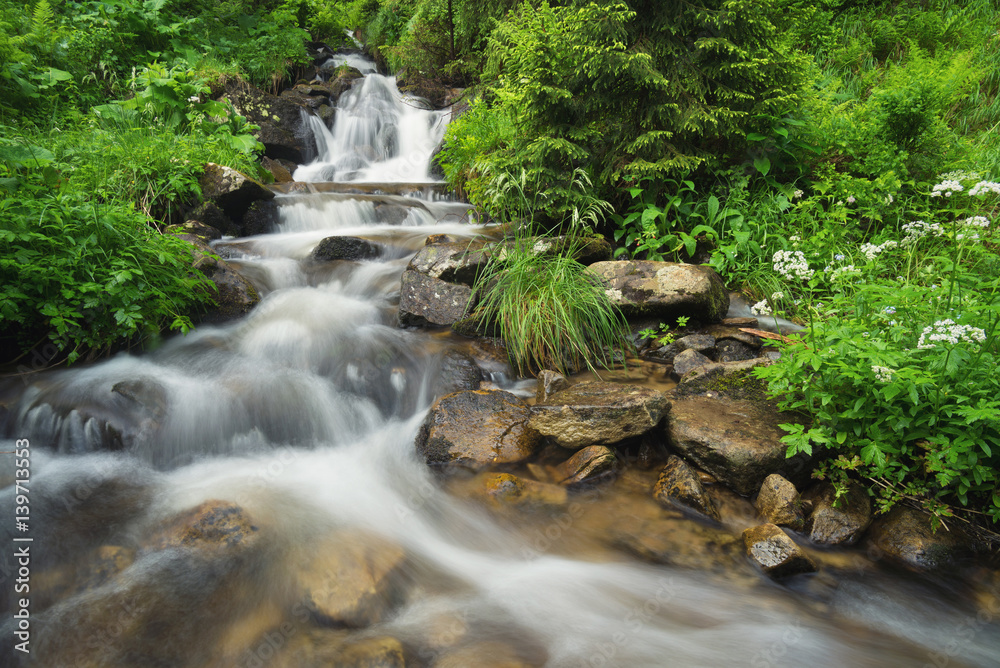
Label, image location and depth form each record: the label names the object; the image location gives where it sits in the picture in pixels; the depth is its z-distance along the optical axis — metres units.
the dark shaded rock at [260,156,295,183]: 9.63
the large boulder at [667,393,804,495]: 3.08
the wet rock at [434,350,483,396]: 4.34
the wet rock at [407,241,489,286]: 5.18
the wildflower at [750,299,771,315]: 3.22
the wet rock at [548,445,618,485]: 3.32
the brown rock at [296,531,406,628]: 2.39
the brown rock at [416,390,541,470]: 3.52
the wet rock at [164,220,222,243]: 5.62
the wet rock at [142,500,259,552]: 2.69
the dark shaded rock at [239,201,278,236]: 7.13
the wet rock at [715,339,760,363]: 4.46
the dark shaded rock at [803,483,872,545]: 2.77
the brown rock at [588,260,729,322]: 4.74
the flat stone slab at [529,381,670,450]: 3.41
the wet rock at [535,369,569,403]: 4.12
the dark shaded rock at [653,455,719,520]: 3.03
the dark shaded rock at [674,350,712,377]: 4.25
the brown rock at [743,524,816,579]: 2.59
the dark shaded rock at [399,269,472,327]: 5.07
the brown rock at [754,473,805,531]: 2.88
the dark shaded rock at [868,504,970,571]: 2.63
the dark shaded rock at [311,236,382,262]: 6.28
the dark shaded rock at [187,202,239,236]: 6.51
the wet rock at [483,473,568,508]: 3.20
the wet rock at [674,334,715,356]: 4.50
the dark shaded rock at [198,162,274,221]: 6.70
